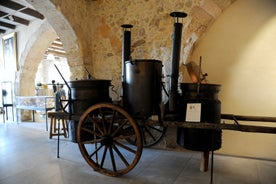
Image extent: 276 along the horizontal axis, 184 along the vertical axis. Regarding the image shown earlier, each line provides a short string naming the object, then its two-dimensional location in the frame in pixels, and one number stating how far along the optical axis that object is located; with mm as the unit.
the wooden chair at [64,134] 3807
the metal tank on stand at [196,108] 2080
